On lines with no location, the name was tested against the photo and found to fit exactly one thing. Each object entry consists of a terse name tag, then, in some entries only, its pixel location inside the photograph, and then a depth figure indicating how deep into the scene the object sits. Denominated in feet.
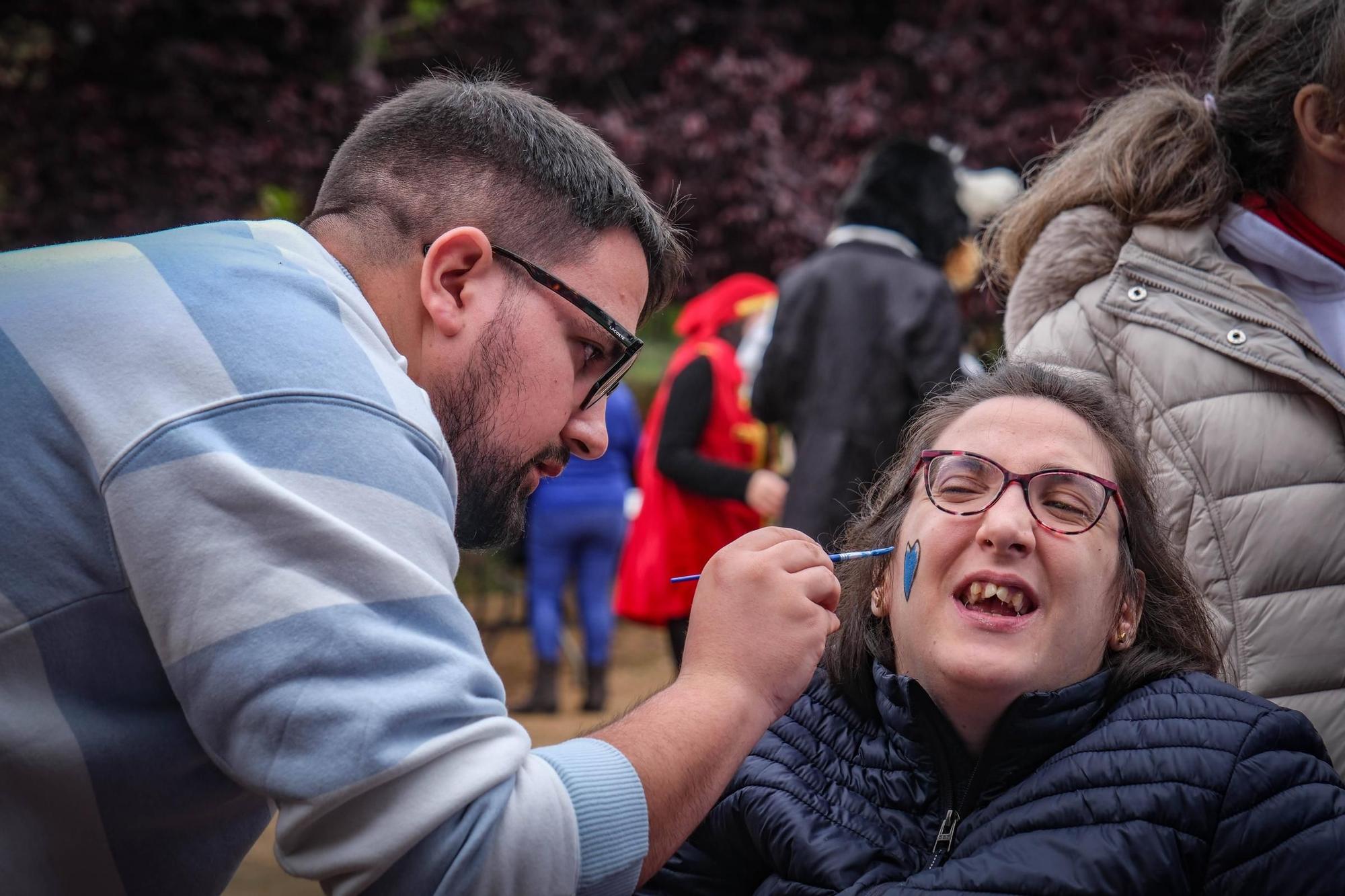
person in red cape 15.17
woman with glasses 5.49
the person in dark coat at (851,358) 13.67
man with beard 4.24
